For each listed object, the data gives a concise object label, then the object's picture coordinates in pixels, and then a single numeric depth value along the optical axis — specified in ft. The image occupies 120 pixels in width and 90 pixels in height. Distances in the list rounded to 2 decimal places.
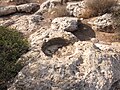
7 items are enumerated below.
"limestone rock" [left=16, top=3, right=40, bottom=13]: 20.90
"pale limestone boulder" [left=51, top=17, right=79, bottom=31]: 16.16
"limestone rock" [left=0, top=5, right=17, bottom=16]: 20.47
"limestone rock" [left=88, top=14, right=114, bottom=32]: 16.64
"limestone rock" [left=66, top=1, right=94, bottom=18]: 18.26
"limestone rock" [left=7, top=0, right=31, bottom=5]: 23.14
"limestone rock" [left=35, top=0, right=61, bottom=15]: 20.49
